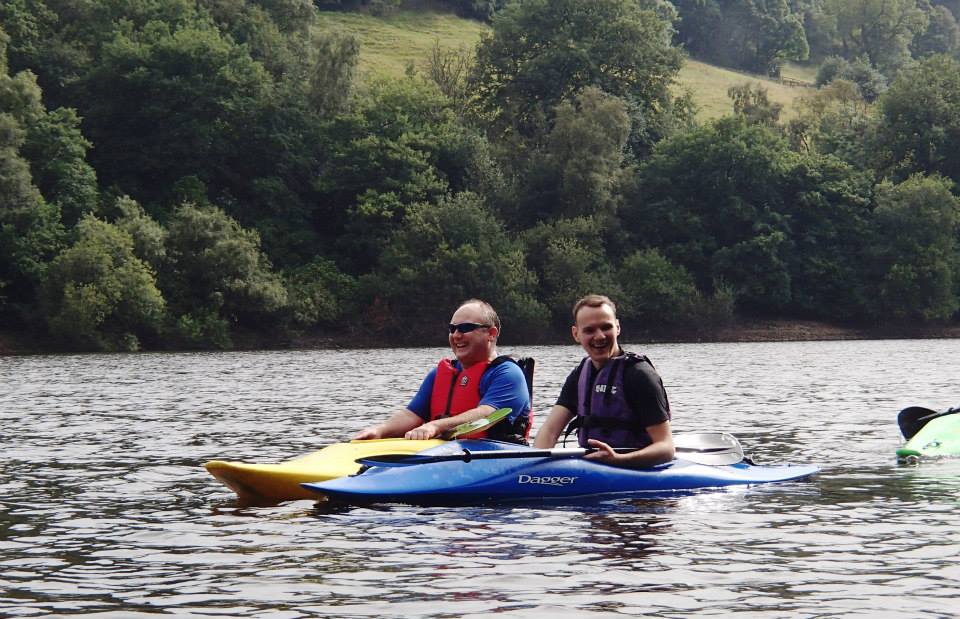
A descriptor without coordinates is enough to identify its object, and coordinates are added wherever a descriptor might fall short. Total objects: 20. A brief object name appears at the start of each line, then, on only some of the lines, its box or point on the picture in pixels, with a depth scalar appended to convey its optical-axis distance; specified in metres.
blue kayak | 11.55
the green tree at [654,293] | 70.81
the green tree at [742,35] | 137.62
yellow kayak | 11.90
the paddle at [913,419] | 16.98
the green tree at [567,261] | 69.19
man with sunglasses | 12.05
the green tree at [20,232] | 57.53
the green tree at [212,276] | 60.44
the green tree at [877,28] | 141.12
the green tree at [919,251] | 73.38
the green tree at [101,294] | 55.59
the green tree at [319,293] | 64.12
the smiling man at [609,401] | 11.18
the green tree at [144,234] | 59.59
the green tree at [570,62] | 83.88
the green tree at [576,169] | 73.62
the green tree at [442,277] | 66.88
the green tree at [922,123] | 81.94
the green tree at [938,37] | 150.88
